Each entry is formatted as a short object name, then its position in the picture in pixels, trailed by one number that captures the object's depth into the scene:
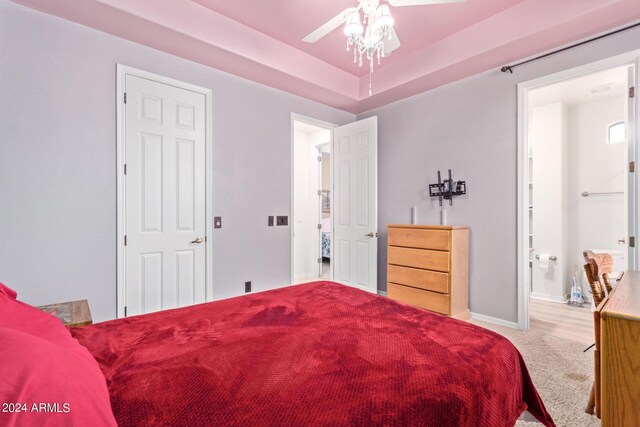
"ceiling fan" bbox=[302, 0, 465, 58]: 1.82
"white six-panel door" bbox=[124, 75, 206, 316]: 2.64
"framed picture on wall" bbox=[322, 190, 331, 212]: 6.25
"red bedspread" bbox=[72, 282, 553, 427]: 0.77
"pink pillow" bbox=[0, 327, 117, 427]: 0.50
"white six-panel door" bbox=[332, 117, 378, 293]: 3.73
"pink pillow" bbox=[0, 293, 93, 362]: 0.83
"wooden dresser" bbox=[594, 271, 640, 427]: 0.97
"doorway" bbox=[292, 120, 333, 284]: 5.32
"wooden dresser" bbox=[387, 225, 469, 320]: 3.03
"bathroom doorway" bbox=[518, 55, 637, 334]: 3.79
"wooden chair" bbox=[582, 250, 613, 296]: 3.23
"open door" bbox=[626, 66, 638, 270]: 2.40
